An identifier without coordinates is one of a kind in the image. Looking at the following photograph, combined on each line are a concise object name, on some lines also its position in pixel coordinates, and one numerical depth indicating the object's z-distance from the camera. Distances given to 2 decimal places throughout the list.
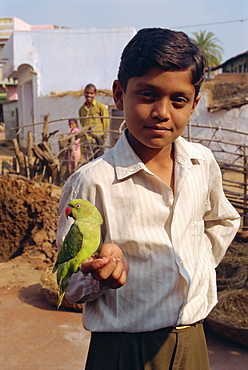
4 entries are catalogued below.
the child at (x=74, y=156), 8.77
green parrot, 1.47
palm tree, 38.38
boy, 1.62
